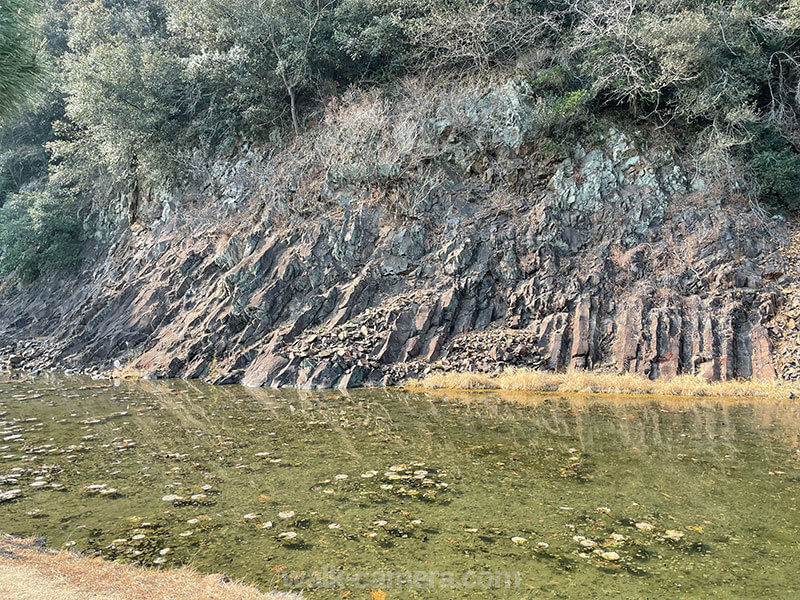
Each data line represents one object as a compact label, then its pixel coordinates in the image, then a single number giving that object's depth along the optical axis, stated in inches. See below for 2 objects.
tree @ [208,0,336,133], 961.5
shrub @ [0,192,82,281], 1104.2
